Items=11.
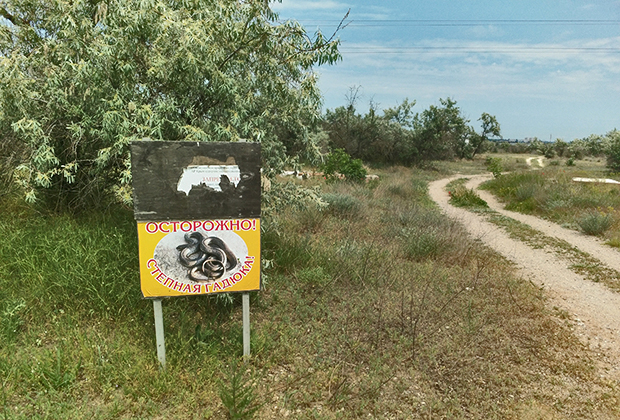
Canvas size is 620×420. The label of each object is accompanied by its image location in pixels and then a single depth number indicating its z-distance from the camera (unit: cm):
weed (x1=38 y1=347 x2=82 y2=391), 263
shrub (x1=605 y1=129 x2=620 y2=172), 2819
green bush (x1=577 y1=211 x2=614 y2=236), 845
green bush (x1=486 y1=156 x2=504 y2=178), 1902
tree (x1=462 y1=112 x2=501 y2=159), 4284
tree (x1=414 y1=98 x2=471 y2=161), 2966
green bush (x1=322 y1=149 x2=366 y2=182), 1437
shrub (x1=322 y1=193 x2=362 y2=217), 856
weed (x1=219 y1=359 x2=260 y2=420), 247
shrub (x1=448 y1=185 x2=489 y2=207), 1320
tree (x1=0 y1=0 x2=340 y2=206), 365
